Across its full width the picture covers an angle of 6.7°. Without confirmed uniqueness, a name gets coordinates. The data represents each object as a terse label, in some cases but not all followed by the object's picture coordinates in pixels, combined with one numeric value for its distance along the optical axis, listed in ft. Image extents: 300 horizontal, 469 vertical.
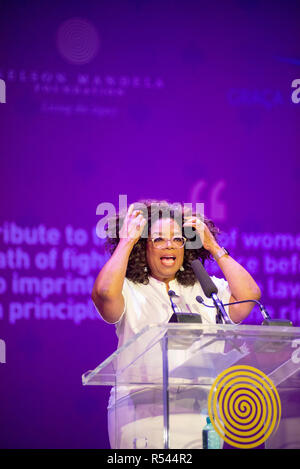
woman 26.71
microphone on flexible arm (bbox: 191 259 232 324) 25.26
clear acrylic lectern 24.57
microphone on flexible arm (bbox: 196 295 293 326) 25.26
